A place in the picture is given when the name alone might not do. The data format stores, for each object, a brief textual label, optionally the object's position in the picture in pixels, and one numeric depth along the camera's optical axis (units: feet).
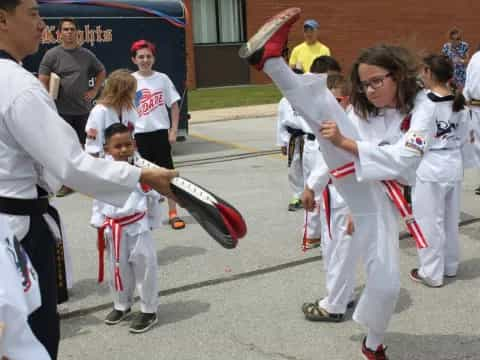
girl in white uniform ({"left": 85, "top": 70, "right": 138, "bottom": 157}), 18.30
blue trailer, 32.22
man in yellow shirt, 36.11
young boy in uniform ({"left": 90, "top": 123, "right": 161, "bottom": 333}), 14.33
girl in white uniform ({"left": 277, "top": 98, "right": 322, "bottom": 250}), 19.75
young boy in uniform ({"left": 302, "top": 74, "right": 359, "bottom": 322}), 14.40
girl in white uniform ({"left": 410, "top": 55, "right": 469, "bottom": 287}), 16.43
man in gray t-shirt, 28.14
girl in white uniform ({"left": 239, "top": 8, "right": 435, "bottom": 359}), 11.39
